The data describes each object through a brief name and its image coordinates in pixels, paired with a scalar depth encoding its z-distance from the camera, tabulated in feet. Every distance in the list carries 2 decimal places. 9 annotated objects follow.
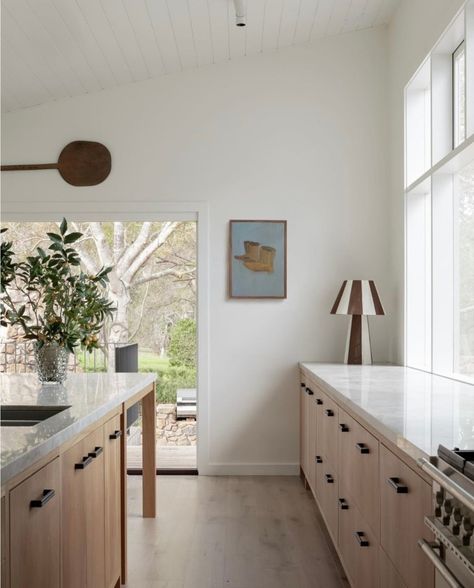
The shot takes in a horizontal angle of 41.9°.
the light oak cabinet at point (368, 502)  5.15
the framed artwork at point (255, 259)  14.61
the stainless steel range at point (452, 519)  3.60
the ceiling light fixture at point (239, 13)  11.56
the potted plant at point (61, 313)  8.43
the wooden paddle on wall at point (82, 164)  14.60
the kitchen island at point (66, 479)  4.55
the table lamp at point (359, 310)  13.29
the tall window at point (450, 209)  10.59
